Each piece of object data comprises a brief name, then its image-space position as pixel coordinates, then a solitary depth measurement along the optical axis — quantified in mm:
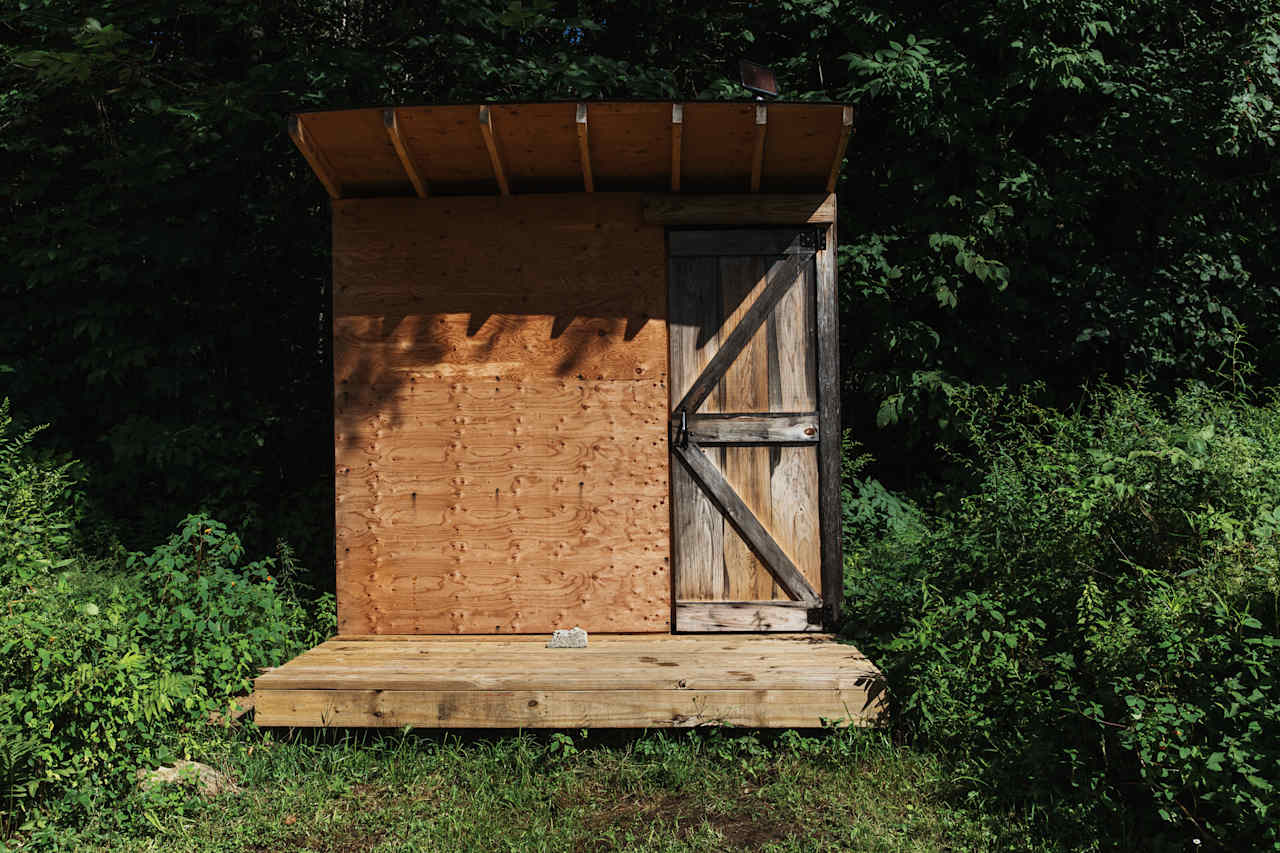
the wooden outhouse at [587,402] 5332
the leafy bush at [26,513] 4625
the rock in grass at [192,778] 3832
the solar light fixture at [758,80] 4867
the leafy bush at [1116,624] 3188
